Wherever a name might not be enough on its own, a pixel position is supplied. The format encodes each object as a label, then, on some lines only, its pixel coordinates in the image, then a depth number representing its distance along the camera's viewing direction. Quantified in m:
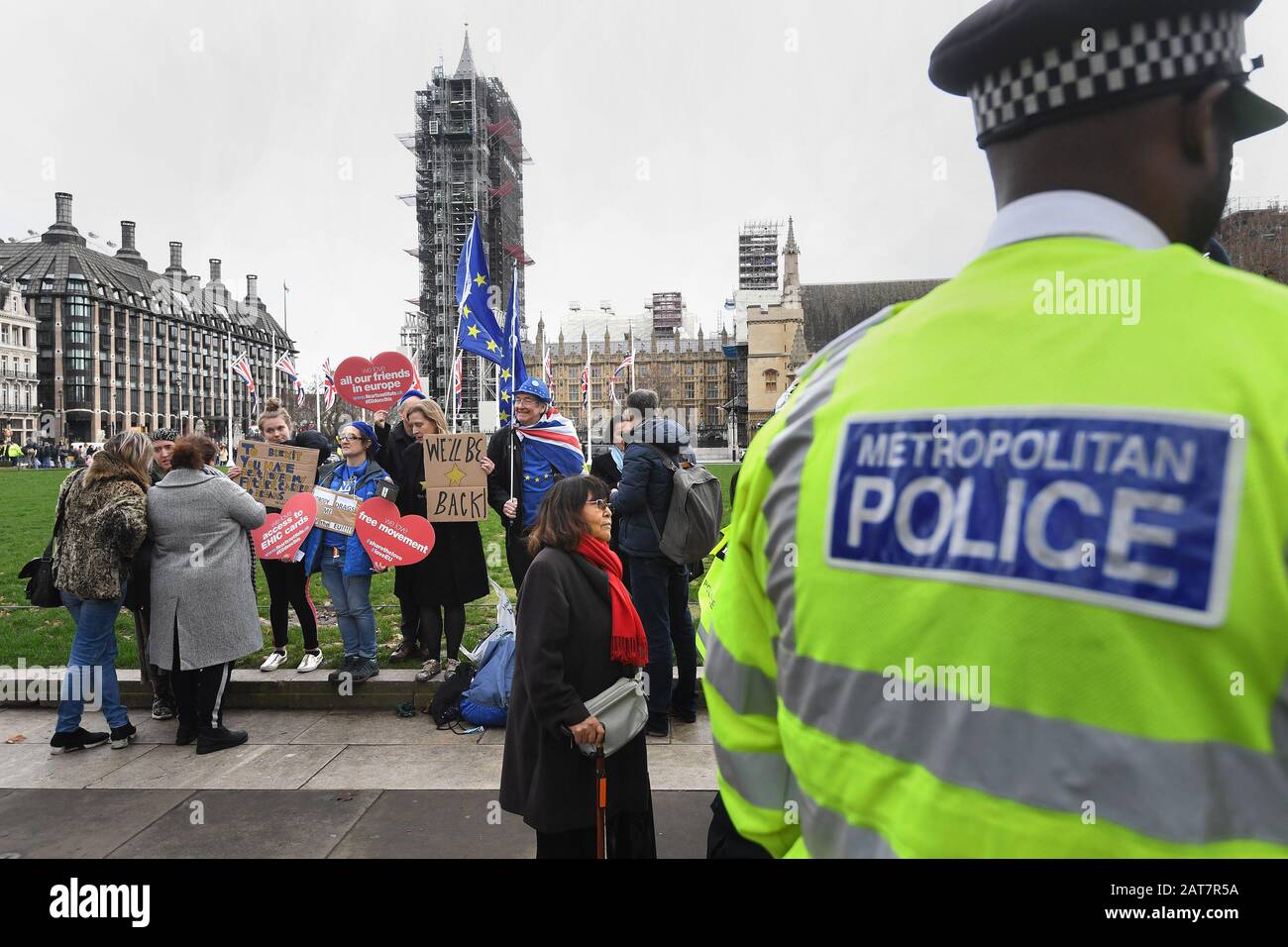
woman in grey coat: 5.54
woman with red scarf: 3.11
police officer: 0.88
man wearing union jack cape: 6.86
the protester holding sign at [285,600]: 6.75
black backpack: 5.86
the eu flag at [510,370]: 7.55
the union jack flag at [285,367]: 24.77
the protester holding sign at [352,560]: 6.44
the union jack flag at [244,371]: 32.00
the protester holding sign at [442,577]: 6.60
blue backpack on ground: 5.80
